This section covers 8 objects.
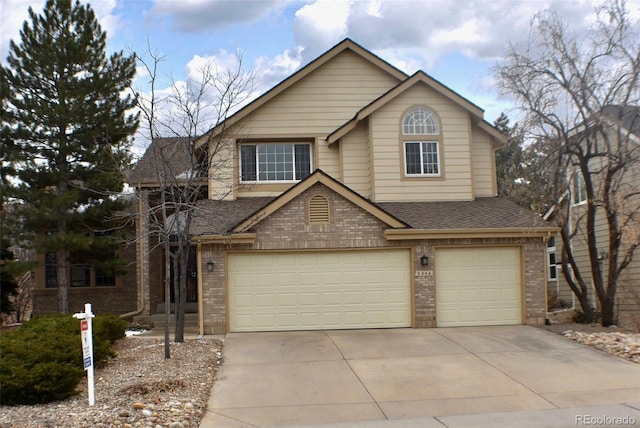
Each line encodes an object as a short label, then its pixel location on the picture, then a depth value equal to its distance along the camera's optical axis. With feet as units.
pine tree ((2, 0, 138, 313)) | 57.26
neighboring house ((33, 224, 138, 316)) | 67.21
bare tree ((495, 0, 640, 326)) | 48.60
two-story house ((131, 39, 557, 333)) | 49.73
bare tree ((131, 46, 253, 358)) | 39.55
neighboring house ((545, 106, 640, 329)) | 49.01
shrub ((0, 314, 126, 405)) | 27.58
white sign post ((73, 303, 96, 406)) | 27.63
